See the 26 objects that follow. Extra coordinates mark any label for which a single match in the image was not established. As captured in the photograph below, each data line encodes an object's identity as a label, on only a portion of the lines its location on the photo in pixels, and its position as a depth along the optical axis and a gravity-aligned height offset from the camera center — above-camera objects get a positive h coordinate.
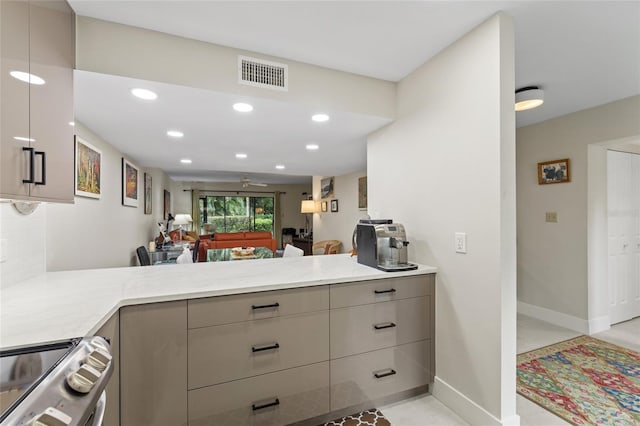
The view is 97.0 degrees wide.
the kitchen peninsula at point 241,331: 1.33 -0.65
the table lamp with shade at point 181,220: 7.13 -0.14
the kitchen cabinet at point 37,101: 1.08 +0.51
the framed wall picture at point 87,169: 2.41 +0.42
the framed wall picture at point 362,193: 5.55 +0.42
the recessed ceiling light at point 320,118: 2.34 +0.82
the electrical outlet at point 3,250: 1.48 -0.19
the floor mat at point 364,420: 1.77 -1.31
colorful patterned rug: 1.85 -1.29
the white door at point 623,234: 3.26 -0.24
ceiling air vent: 1.94 +0.99
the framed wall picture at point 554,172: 3.20 +0.50
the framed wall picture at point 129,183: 3.69 +0.44
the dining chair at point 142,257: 3.59 -0.54
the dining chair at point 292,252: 3.93 -0.53
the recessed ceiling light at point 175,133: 2.81 +0.83
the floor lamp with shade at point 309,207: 7.52 +0.20
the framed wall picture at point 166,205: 6.99 +0.25
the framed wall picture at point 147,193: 4.93 +0.39
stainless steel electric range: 0.61 -0.43
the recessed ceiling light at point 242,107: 2.11 +0.82
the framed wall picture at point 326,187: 6.98 +0.68
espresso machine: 2.01 -0.24
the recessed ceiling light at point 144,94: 1.88 +0.82
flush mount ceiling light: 2.53 +1.06
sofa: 6.40 -0.61
